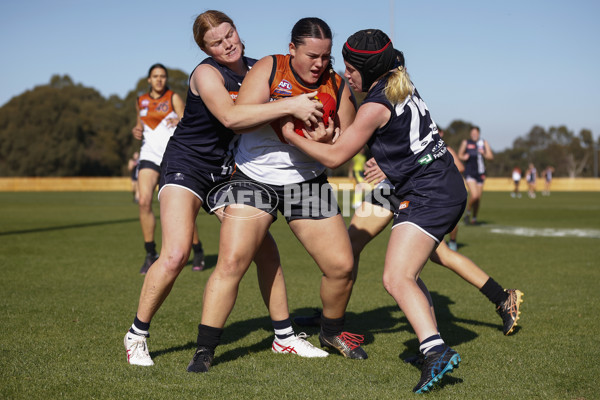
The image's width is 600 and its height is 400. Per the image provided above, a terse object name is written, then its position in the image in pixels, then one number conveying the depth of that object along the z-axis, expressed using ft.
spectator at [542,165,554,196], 149.75
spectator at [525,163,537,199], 132.98
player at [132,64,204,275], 25.94
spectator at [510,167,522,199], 131.73
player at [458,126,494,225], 48.29
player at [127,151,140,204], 98.57
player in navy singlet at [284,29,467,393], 11.94
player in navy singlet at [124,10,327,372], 12.80
